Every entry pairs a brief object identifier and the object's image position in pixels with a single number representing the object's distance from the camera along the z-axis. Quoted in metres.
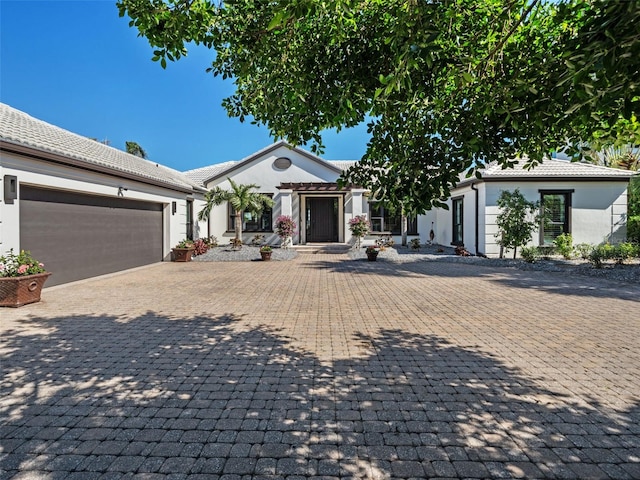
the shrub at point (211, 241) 19.20
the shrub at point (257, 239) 20.26
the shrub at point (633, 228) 15.07
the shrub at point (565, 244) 14.25
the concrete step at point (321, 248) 18.92
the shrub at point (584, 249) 14.17
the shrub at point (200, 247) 16.84
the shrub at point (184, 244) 15.49
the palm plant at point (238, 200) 18.12
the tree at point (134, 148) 40.84
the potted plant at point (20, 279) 6.83
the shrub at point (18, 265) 7.04
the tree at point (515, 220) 13.39
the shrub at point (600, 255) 11.83
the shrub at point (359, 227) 17.36
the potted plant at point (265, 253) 16.02
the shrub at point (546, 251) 14.82
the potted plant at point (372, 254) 15.37
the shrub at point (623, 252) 12.27
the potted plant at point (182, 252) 15.26
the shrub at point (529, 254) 13.45
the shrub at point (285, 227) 18.30
